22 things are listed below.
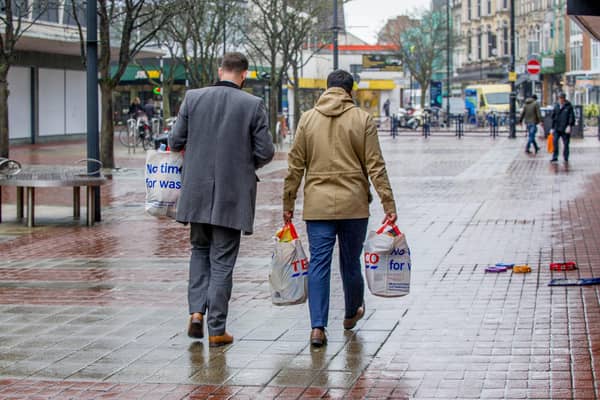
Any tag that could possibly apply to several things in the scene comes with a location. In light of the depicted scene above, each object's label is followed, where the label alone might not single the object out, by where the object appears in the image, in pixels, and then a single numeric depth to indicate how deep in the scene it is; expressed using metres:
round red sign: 42.88
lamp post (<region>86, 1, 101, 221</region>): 14.81
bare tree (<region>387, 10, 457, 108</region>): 84.94
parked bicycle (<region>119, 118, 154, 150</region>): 35.66
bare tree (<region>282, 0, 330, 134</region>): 41.34
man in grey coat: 7.24
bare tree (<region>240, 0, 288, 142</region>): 39.69
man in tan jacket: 7.24
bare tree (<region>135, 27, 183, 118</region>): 44.98
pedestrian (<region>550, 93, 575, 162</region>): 27.33
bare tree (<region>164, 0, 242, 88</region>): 38.62
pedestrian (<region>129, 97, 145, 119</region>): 43.22
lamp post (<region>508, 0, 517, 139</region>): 44.81
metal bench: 13.80
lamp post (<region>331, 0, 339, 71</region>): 39.95
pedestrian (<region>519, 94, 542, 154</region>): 32.00
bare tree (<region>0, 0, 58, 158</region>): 23.89
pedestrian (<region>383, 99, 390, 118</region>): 74.19
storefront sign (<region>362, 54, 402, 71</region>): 93.19
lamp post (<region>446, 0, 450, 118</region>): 69.91
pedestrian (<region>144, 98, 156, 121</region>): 43.22
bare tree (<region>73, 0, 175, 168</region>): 24.27
